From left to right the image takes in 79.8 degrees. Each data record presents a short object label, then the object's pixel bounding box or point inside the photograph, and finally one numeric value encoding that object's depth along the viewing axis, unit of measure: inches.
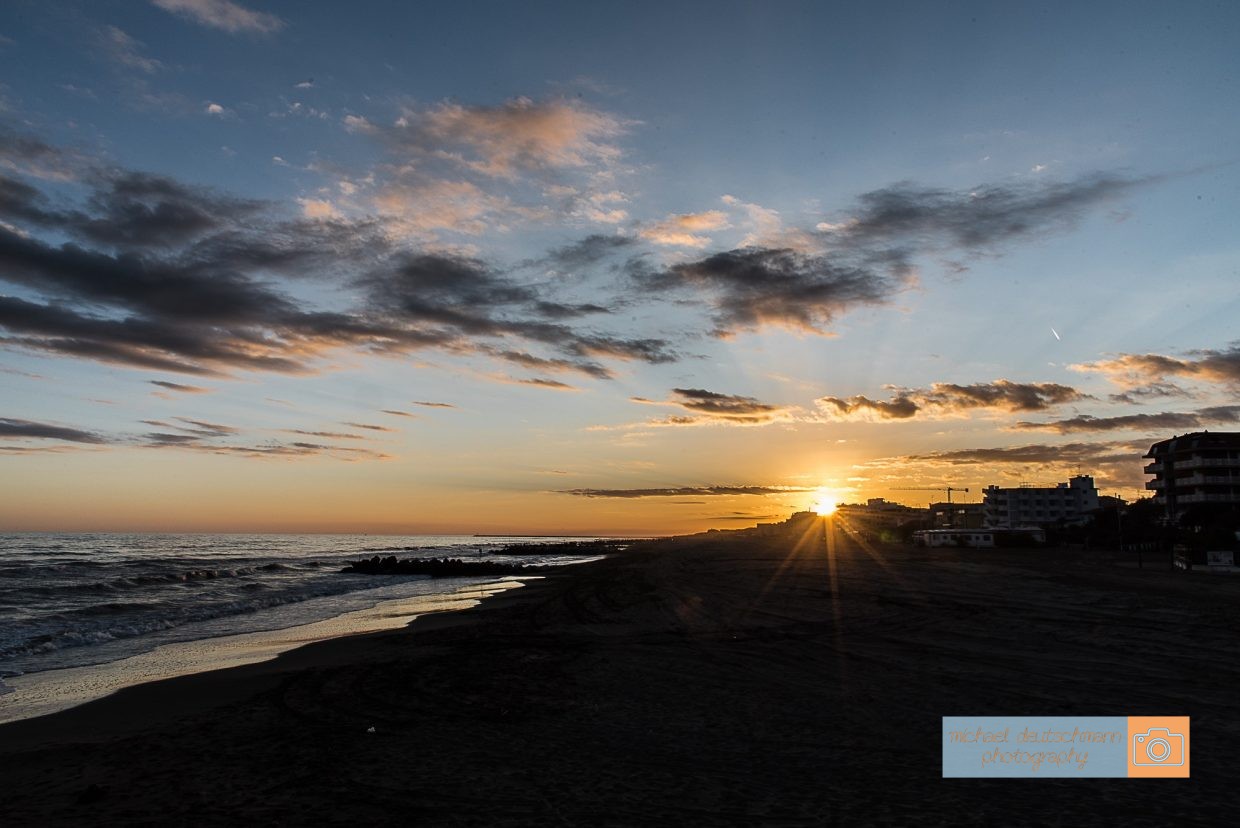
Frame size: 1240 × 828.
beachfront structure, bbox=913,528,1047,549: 4023.1
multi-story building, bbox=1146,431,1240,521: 4008.4
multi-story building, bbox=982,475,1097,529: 6929.1
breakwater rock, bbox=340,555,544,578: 2738.9
